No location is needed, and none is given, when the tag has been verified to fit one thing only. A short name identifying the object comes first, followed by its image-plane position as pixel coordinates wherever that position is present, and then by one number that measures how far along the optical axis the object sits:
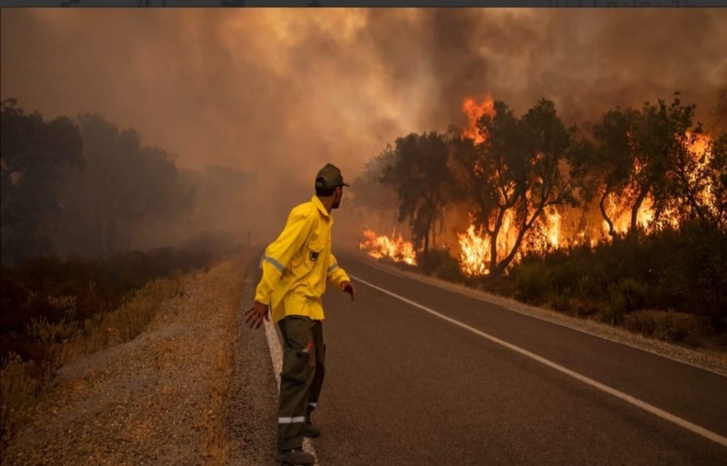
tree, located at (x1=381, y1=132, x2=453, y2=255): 37.25
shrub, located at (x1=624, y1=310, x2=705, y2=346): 11.69
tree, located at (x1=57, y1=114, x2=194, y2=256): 57.16
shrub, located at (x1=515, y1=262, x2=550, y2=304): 17.79
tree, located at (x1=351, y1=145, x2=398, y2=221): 62.24
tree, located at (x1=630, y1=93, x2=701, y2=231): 12.48
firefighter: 4.11
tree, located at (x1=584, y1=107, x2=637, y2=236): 26.48
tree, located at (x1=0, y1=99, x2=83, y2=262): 38.50
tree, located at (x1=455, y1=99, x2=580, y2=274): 26.19
